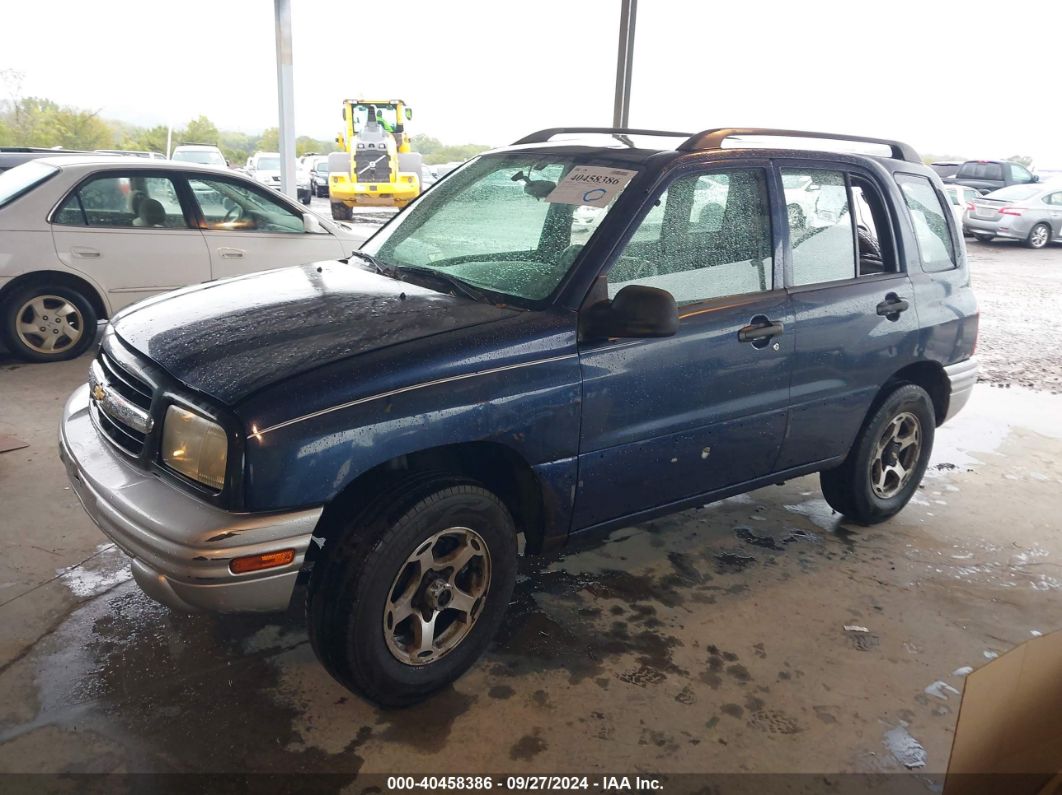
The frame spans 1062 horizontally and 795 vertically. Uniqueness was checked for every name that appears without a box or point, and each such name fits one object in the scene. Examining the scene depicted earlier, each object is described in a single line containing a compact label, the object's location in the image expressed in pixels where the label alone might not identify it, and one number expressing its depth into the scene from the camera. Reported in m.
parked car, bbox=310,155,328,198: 23.19
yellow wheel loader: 17.53
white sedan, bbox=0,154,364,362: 5.77
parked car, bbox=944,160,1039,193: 20.62
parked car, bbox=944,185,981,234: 17.06
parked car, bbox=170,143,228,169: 18.28
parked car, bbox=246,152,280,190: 21.62
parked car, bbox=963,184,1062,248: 16.33
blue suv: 2.28
